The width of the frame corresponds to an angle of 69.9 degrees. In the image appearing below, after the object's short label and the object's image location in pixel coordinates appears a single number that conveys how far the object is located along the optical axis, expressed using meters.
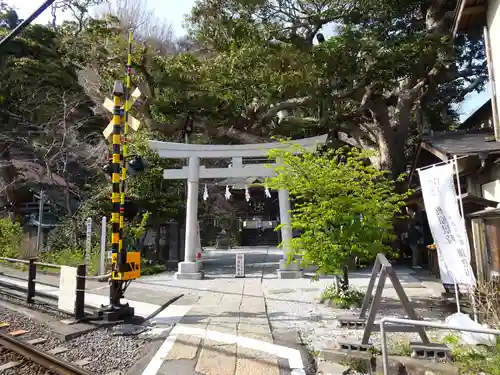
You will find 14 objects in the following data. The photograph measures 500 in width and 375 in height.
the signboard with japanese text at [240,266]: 14.20
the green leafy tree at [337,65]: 15.52
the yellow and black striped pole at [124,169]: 7.42
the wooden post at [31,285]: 8.63
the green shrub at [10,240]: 16.68
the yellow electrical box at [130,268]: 7.37
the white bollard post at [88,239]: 13.95
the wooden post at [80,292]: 7.22
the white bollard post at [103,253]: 13.54
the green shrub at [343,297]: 8.40
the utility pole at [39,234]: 16.92
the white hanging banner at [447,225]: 6.30
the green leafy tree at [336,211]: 7.96
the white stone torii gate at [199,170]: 13.85
